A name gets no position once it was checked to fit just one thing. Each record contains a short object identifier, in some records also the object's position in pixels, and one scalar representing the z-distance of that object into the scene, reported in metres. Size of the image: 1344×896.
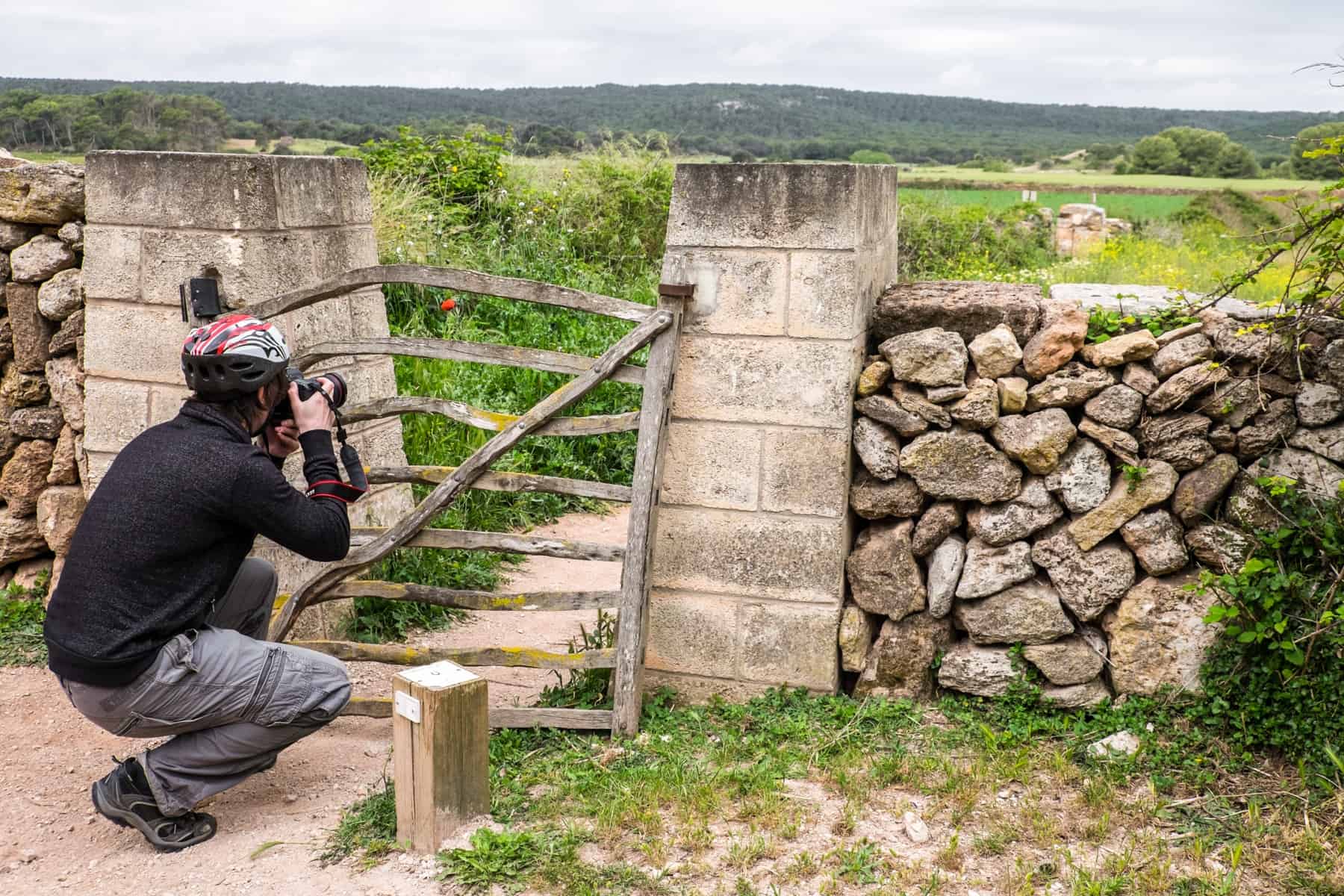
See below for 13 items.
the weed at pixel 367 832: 3.65
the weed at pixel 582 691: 4.60
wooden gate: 4.36
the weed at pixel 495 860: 3.44
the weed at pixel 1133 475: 4.25
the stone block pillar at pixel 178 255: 4.74
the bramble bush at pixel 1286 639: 3.84
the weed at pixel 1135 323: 4.52
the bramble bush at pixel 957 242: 13.26
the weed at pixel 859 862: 3.43
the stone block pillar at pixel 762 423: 4.32
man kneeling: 3.47
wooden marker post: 3.57
